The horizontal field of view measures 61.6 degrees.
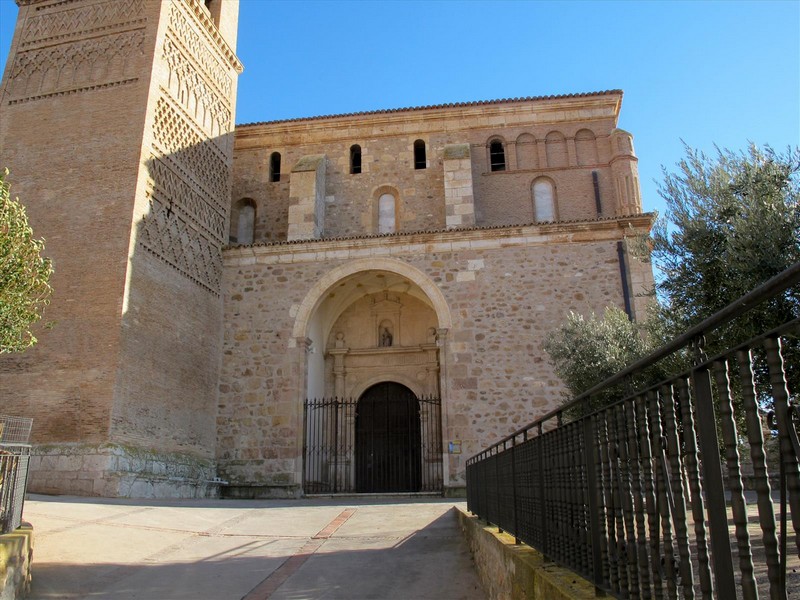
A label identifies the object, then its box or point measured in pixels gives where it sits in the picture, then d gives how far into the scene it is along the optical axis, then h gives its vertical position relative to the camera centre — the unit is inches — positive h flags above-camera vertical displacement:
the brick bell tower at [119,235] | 460.8 +197.0
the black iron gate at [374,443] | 614.9 +44.2
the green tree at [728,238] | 237.8 +90.9
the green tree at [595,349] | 418.3 +87.6
